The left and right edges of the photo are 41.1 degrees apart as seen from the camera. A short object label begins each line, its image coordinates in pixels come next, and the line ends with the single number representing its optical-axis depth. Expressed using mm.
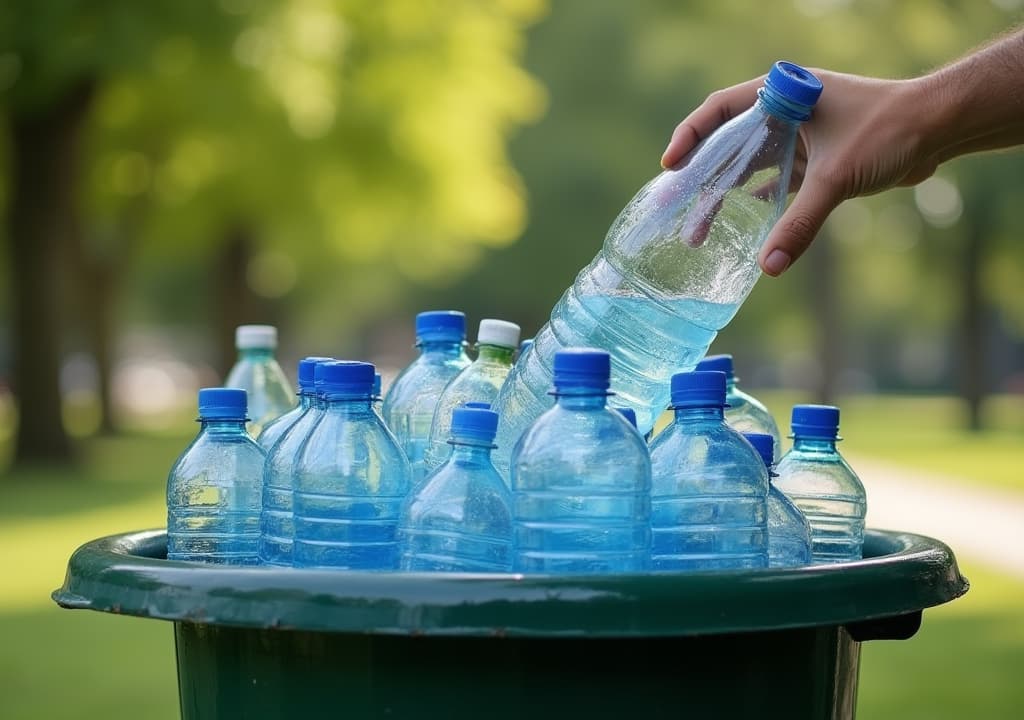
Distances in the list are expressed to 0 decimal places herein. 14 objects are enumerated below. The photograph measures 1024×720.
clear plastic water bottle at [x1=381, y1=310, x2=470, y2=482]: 2605
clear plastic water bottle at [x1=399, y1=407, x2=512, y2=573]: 1908
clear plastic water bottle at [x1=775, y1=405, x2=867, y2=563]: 2359
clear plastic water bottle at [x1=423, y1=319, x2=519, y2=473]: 2314
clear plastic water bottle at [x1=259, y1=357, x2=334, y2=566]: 2109
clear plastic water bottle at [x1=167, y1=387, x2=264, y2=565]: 2227
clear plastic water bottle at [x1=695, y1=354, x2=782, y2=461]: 2666
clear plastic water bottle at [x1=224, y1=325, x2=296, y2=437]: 3107
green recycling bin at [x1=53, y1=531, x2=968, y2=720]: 1697
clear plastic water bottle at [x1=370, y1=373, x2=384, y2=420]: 2109
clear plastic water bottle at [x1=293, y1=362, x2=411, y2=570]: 2045
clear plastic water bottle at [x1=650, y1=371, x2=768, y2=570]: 1967
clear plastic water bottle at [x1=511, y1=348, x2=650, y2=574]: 1890
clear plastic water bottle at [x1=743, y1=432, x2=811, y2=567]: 2117
